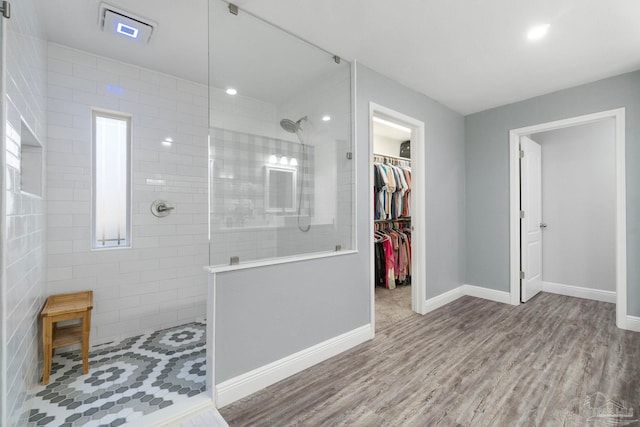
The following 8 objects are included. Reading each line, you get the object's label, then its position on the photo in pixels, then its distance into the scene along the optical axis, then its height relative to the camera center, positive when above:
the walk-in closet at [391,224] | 4.13 -0.16
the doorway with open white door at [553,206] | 2.79 +0.00
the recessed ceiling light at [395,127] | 4.39 +1.41
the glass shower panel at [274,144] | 1.79 +0.52
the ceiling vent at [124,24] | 1.89 +1.37
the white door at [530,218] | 3.57 -0.05
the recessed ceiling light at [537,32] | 2.07 +1.38
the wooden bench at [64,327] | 1.92 -0.77
